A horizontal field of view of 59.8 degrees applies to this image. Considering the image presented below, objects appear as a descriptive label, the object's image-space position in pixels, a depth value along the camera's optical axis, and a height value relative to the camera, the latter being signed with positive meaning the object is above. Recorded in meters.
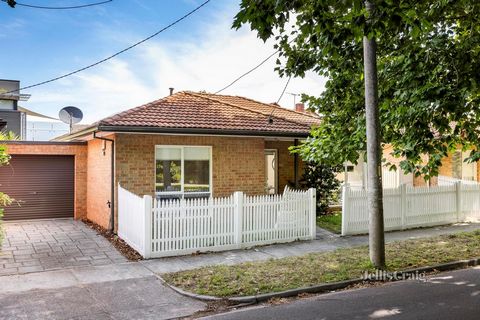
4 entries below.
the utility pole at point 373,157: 8.03 +0.16
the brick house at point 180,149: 11.40 +0.52
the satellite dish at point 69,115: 18.52 +2.35
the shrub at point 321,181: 14.80 -0.55
